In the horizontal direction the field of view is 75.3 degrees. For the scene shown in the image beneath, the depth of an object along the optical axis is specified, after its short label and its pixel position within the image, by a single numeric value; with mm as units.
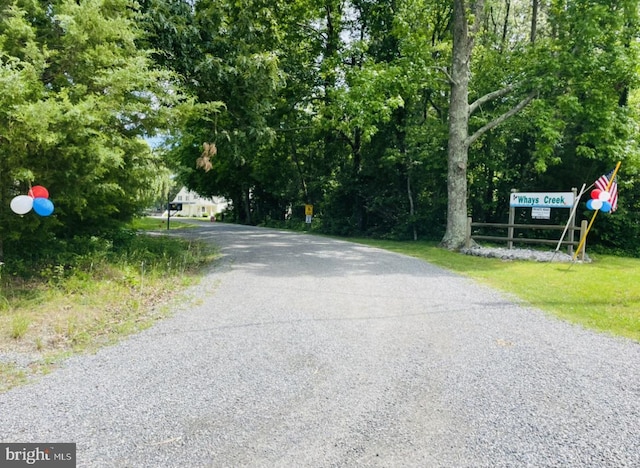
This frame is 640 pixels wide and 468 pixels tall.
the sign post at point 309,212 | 23625
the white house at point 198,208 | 79375
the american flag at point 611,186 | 10609
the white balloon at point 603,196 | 10502
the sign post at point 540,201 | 11922
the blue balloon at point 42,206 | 5652
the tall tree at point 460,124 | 14094
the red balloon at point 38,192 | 5730
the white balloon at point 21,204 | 5496
